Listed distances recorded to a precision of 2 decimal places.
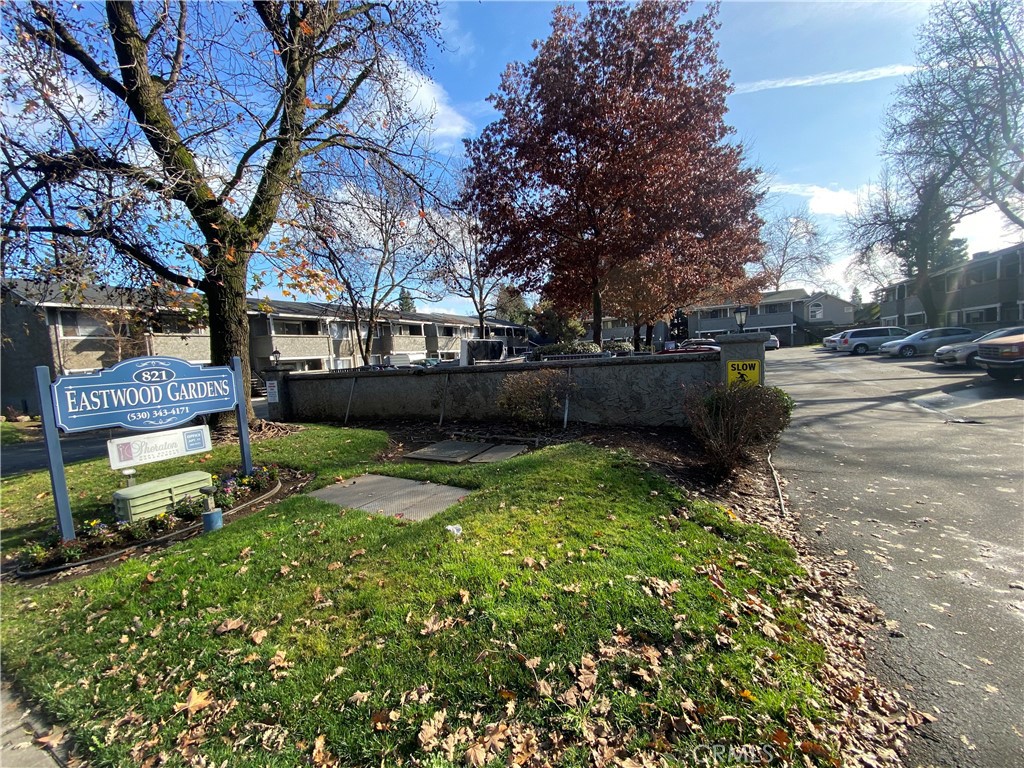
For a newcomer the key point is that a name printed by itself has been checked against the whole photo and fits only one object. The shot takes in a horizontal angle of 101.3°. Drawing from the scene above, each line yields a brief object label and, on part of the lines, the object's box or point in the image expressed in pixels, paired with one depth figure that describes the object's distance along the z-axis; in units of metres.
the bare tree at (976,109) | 17.08
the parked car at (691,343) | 22.75
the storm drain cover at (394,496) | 4.79
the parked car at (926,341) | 23.12
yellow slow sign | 6.94
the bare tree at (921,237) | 25.12
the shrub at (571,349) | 16.58
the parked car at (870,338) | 30.05
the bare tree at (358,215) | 8.10
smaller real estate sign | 4.69
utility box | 4.68
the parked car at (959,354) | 16.69
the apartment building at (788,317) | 49.59
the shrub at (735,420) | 5.35
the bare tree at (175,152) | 5.64
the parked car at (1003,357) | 11.51
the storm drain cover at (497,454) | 6.86
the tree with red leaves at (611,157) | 12.30
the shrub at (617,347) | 20.89
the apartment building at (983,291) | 27.17
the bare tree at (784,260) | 49.83
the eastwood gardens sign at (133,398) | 4.30
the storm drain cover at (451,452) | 7.16
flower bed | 4.21
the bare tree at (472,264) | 9.05
